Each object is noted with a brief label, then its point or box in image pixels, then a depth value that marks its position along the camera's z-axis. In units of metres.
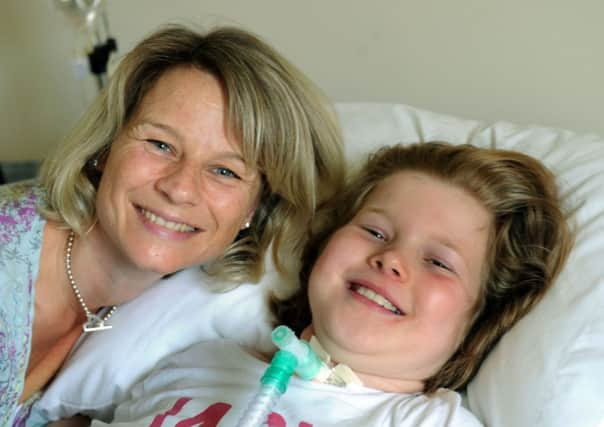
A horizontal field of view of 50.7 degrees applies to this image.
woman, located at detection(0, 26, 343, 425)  1.12
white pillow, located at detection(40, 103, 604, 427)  0.98
